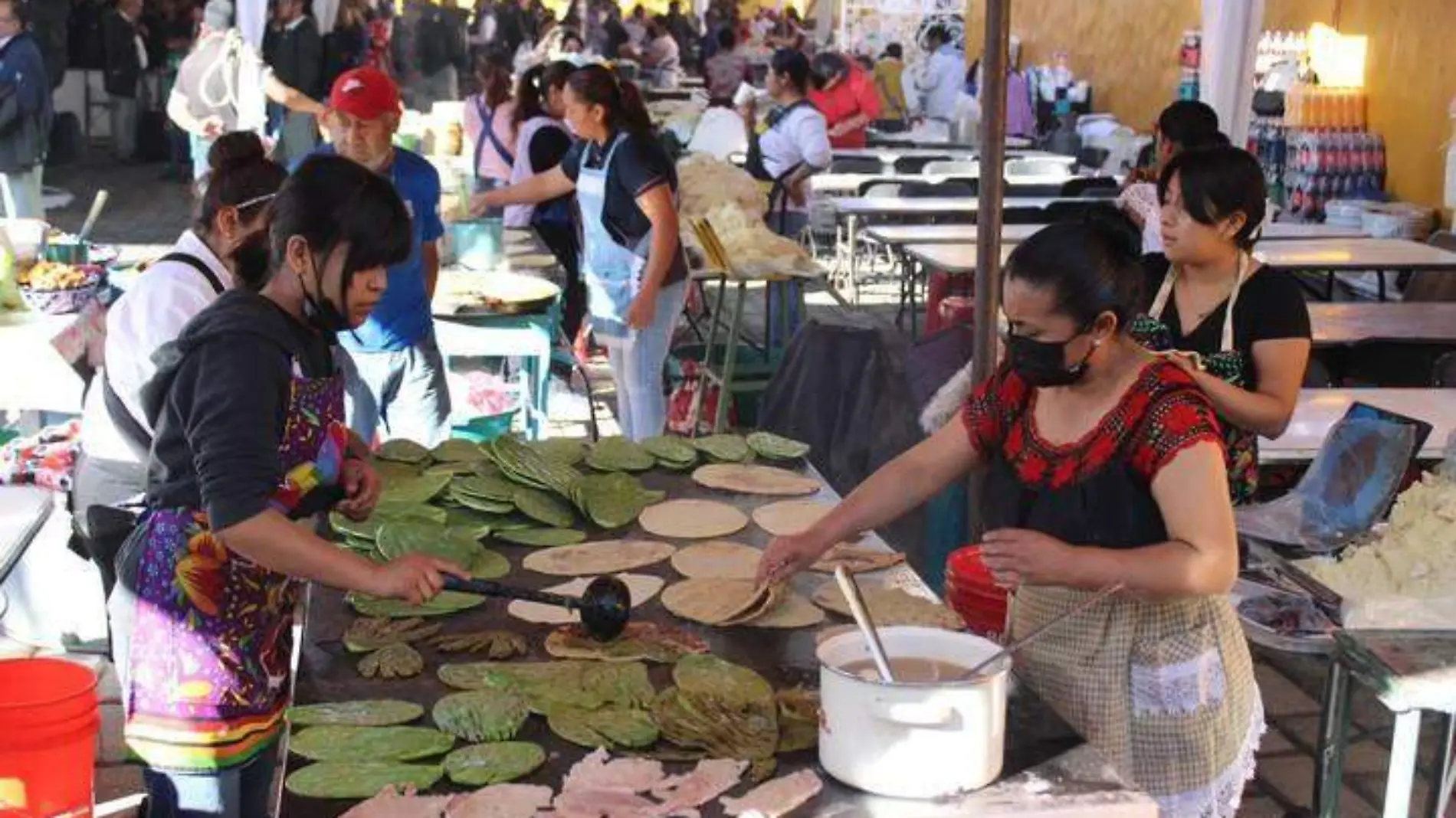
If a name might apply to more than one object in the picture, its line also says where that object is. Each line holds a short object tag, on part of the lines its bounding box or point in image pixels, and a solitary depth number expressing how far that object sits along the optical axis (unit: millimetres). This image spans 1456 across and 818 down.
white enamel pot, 1921
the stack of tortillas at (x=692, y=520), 3273
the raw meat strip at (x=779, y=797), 2020
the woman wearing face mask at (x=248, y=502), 2299
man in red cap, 4688
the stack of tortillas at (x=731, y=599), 2744
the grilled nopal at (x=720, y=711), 2209
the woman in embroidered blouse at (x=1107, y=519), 2230
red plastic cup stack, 3301
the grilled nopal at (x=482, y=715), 2268
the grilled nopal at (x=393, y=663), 2504
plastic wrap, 3631
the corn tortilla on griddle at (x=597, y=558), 3055
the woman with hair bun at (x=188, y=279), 3055
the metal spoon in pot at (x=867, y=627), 2039
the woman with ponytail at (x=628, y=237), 5457
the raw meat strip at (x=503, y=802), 2039
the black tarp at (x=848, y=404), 5219
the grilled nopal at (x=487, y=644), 2605
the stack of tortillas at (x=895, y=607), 2715
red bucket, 2438
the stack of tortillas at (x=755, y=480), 3559
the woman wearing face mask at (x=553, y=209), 7762
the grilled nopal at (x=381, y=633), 2607
